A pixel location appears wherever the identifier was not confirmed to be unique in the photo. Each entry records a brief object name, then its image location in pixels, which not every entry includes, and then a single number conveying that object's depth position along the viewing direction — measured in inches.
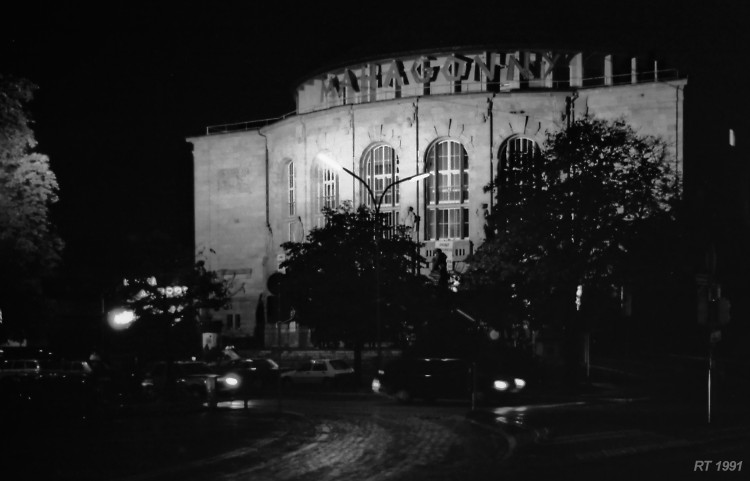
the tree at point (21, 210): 1130.0
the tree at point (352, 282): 1895.9
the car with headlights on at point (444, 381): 1272.1
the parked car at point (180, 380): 1440.7
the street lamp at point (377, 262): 1510.7
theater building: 2940.5
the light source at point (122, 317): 1710.1
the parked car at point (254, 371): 1819.6
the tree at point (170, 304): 1627.7
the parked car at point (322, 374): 1875.0
